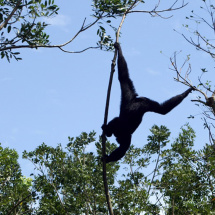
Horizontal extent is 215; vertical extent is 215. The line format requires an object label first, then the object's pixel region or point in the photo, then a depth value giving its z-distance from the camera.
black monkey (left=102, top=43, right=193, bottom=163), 16.97
